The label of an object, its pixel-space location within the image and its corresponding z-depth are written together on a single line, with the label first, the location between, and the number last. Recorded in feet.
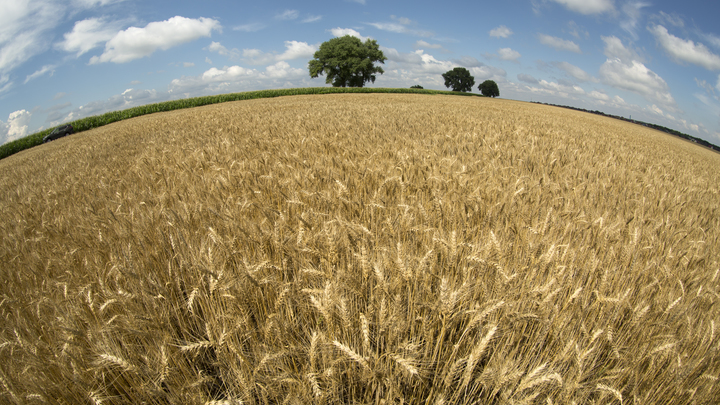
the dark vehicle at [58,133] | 77.10
